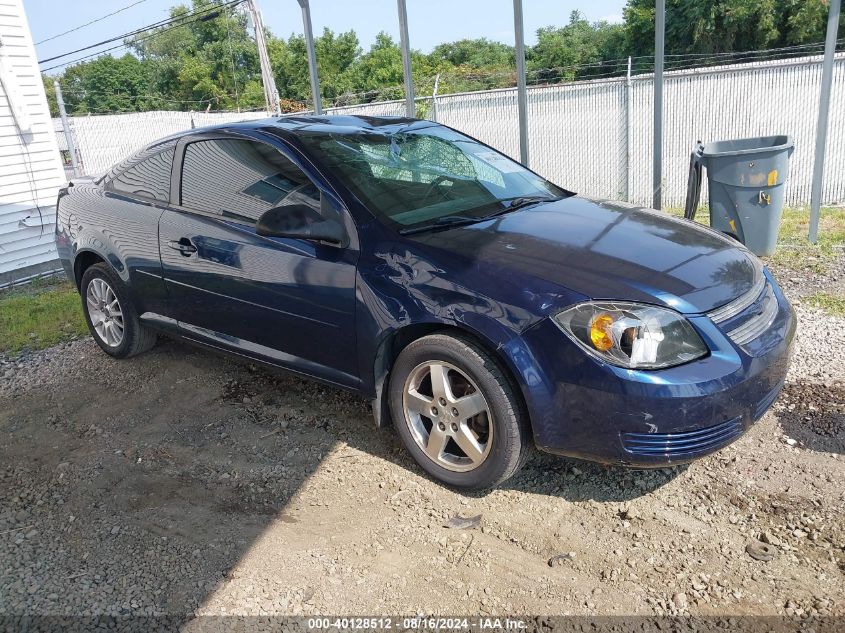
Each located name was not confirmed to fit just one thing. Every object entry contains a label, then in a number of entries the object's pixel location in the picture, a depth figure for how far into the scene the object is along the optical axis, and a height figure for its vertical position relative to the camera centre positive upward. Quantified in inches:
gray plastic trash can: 244.5 -46.3
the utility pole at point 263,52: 1084.5 +77.0
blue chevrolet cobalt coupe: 106.3 -35.7
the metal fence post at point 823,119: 244.5 -25.2
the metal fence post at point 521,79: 272.4 -0.6
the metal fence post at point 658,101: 264.4 -14.0
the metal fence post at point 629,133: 454.9 -42.4
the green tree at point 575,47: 1513.3 +58.8
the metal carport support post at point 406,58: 300.7 +13.0
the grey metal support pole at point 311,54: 325.7 +20.1
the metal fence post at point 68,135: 462.9 -10.6
